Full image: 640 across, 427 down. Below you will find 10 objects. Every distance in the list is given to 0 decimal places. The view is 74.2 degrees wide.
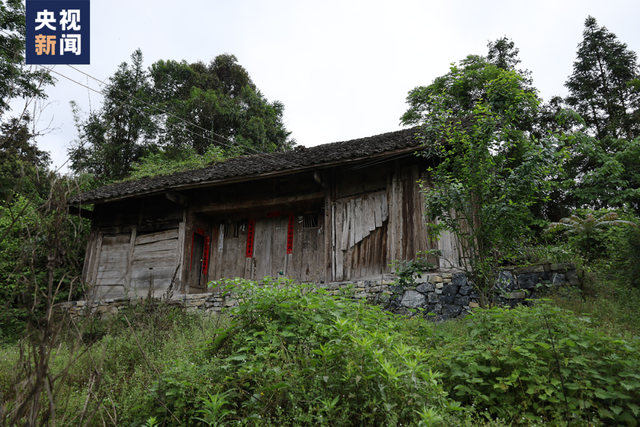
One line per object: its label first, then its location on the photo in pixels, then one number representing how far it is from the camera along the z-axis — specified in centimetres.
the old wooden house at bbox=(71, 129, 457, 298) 846
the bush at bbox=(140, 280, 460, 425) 274
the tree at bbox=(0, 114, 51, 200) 199
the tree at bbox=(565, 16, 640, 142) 1602
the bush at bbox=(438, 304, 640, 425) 294
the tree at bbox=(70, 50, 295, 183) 2092
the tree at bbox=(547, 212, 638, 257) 988
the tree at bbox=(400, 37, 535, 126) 1742
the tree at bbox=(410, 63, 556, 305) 526
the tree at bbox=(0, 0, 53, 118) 1052
